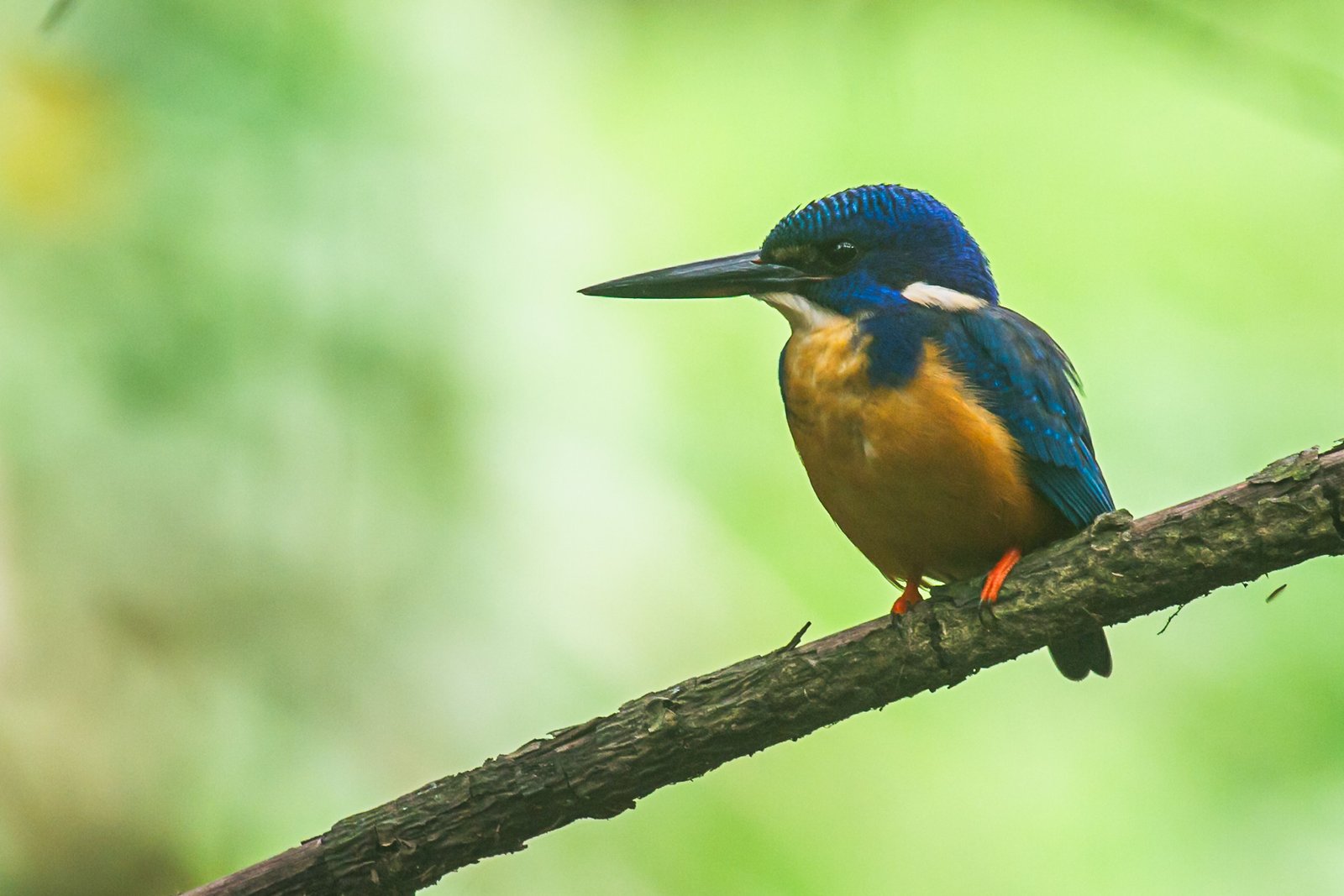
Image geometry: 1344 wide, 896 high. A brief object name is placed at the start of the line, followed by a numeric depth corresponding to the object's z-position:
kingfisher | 5.87
